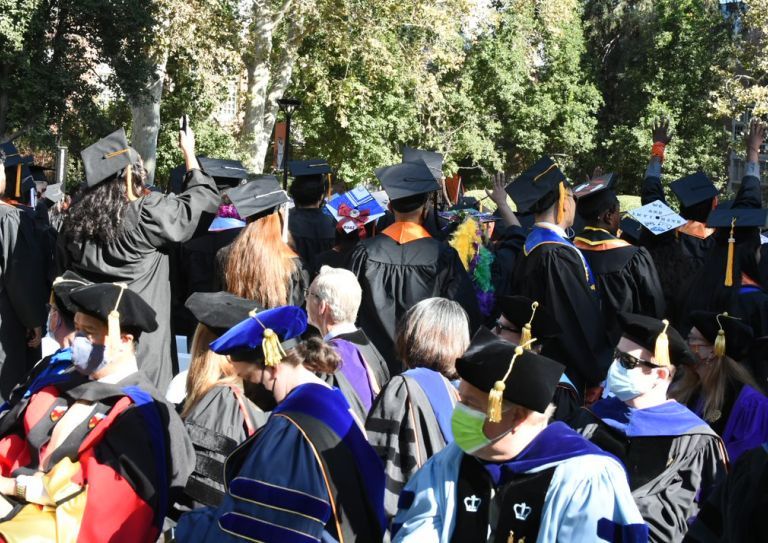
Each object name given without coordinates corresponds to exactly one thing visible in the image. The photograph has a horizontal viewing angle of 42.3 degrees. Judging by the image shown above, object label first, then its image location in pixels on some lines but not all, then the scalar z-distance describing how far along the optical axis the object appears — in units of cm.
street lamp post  2158
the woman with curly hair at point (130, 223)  602
